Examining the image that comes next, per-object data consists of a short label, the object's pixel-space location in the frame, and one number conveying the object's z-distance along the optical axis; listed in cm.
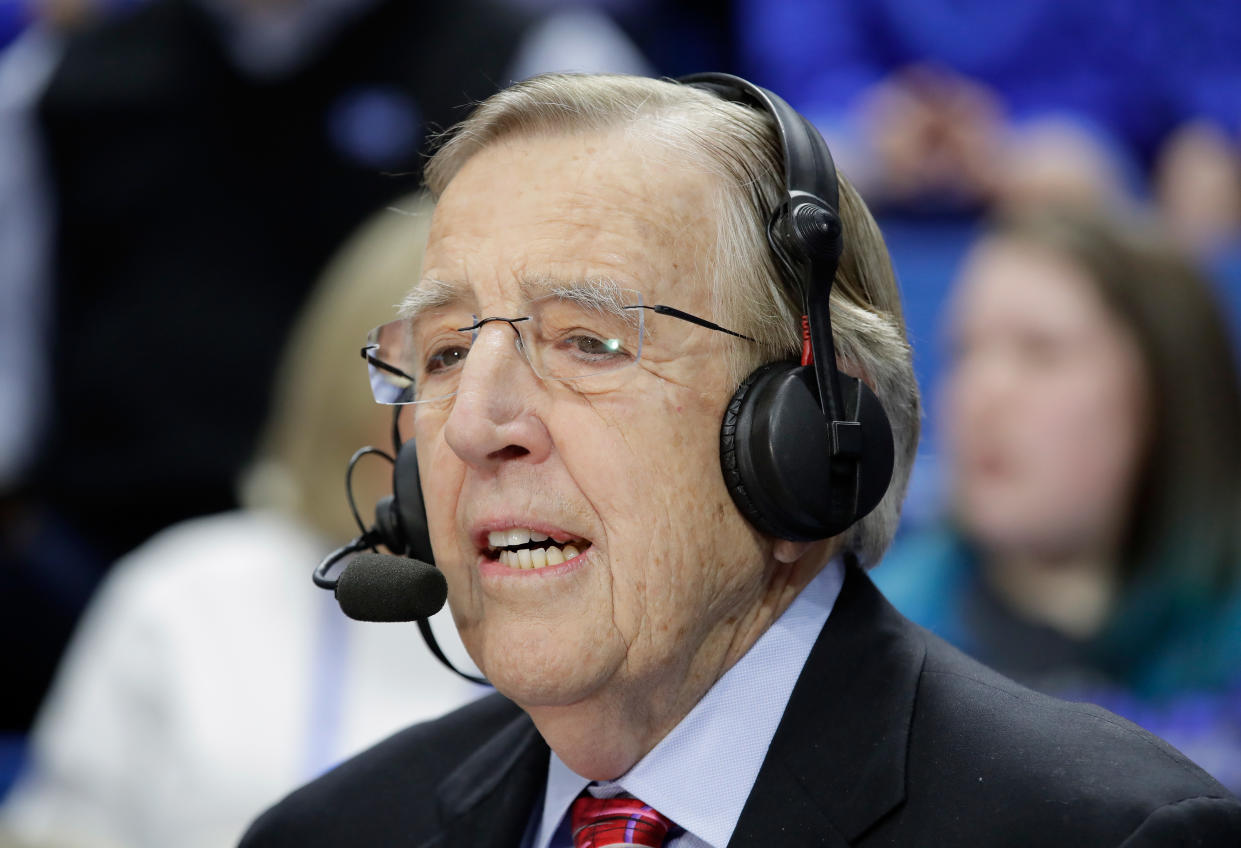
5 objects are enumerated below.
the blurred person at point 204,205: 754
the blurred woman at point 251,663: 561
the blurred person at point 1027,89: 744
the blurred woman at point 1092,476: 582
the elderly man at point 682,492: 282
